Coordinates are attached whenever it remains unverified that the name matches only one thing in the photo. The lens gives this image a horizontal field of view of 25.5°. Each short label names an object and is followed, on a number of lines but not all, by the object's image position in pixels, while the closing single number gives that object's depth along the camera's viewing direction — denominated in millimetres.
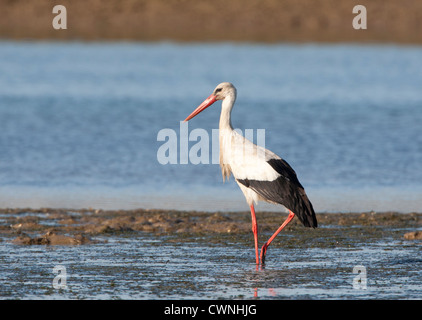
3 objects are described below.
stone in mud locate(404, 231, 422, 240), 10578
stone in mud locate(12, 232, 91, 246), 10172
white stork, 9797
